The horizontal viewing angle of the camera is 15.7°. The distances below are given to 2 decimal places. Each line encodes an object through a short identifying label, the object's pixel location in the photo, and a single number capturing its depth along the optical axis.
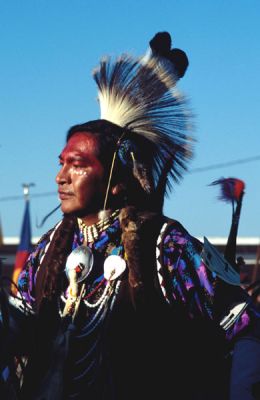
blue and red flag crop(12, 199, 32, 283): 14.71
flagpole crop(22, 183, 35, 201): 18.25
